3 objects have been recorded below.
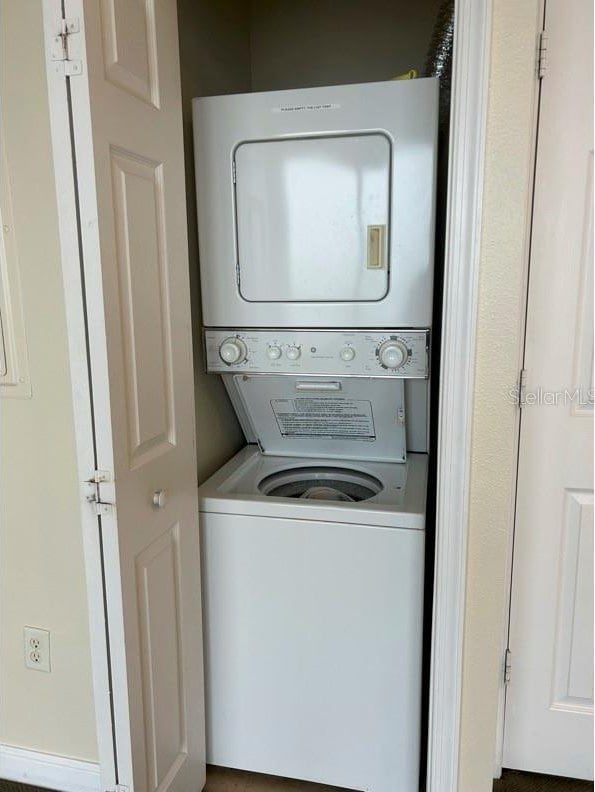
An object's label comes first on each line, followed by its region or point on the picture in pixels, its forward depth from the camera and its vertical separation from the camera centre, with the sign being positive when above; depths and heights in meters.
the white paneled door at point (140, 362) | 1.14 -0.17
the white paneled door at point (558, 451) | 1.40 -0.46
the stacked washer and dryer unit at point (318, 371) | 1.58 -0.26
